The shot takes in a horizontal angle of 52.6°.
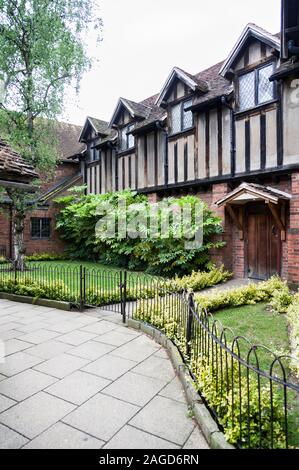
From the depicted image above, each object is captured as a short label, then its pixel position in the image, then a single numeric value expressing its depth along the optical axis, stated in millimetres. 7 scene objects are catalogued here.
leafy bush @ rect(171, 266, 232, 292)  9039
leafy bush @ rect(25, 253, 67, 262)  16688
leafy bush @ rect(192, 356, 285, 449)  2520
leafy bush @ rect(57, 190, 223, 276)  10531
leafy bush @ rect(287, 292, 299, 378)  3951
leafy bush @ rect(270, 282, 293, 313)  6881
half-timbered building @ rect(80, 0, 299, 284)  8680
